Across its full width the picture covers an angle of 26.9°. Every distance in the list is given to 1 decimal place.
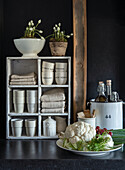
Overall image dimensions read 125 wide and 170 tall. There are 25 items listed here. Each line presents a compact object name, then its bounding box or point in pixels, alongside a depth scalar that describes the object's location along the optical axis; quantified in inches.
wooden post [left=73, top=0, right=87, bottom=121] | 129.6
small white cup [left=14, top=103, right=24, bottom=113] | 131.5
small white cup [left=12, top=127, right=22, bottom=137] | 131.3
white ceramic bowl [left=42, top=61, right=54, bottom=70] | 129.9
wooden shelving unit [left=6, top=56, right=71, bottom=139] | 130.0
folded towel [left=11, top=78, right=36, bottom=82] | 130.0
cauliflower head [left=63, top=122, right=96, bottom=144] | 64.9
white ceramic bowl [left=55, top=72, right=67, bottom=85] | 130.3
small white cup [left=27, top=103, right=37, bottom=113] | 131.3
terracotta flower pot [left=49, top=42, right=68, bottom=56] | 128.5
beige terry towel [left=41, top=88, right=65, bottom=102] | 130.0
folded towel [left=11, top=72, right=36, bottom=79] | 130.4
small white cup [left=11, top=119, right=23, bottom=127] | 130.9
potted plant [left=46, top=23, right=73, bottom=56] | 128.5
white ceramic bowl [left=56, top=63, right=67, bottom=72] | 130.3
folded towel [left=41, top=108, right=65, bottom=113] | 130.4
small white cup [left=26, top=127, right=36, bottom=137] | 131.3
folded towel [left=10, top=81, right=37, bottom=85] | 130.1
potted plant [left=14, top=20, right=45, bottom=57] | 127.2
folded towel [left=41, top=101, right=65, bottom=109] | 130.1
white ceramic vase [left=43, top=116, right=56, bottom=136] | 131.3
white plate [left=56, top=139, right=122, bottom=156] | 62.0
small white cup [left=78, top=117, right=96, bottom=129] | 119.5
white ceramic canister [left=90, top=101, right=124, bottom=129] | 123.0
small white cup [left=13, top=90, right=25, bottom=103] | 131.2
